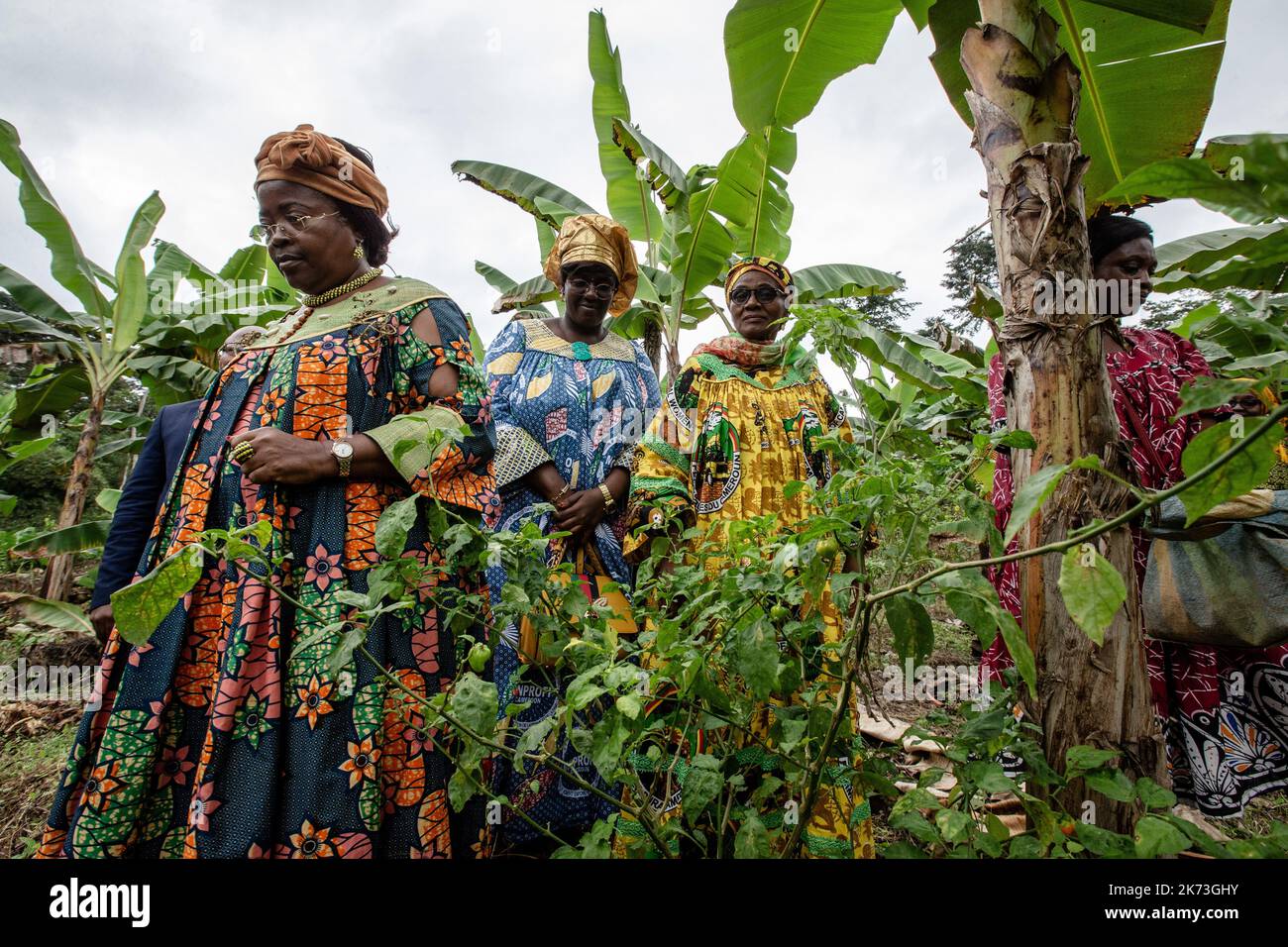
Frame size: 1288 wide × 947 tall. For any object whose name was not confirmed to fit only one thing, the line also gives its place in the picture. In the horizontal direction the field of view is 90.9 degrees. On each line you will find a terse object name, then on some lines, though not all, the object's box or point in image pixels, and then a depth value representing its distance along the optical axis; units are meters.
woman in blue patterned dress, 2.17
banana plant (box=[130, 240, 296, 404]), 4.99
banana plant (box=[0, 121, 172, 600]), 4.16
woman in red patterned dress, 1.84
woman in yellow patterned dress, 1.99
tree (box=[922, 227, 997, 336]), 19.45
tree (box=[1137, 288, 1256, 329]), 16.36
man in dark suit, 1.92
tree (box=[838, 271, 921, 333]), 16.22
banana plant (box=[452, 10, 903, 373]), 4.25
